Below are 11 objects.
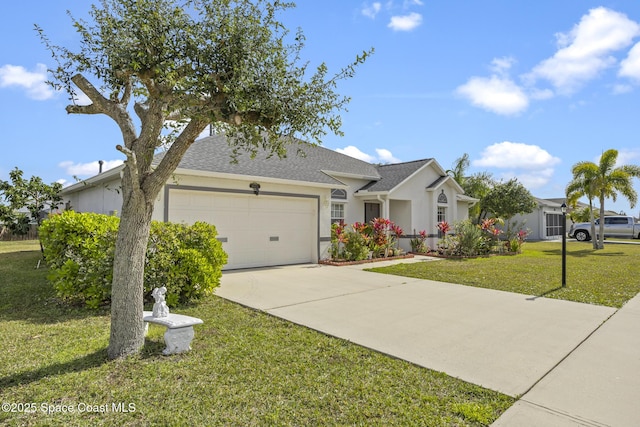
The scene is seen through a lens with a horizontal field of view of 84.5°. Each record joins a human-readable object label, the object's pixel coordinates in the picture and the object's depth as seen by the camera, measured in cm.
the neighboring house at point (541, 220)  2927
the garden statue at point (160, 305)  464
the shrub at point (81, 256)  612
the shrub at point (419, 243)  1741
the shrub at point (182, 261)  643
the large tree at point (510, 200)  2352
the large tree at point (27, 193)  1708
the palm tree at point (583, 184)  1989
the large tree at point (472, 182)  2701
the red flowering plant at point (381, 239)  1493
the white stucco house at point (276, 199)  1035
